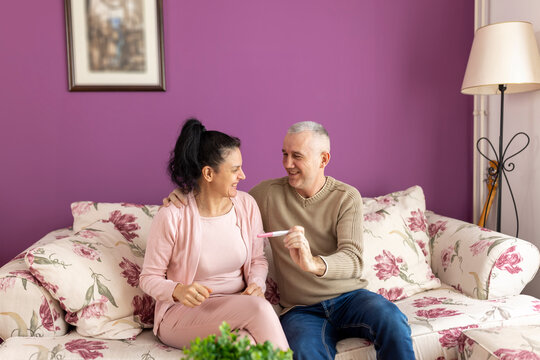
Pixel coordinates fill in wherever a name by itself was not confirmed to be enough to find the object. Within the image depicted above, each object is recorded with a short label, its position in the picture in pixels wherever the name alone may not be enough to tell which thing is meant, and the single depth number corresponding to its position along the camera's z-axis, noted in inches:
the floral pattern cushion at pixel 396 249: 80.5
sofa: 62.6
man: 62.9
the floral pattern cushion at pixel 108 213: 80.6
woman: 61.1
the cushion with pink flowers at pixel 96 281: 63.1
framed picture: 91.0
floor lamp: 84.7
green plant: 36.3
